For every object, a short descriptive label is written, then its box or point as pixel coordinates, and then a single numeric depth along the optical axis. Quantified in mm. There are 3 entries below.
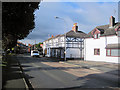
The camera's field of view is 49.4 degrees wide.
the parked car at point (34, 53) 44131
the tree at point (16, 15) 7480
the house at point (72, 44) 34688
